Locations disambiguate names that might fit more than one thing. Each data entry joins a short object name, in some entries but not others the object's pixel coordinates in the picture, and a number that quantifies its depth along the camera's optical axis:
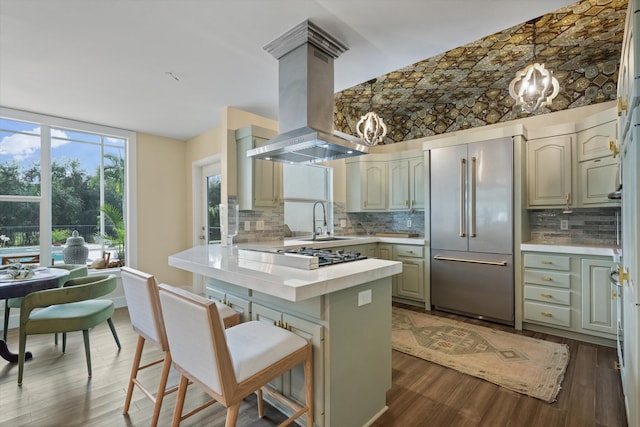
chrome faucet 3.89
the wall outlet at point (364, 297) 1.64
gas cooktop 1.83
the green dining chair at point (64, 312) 2.21
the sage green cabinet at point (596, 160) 2.78
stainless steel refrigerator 3.25
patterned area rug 2.16
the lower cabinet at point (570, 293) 2.69
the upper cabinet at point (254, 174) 3.42
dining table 2.20
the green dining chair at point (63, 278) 2.68
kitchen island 1.48
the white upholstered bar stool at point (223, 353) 1.15
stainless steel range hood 2.21
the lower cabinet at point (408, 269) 3.89
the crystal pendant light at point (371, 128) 2.95
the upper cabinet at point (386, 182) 4.27
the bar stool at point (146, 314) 1.61
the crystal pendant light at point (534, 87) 2.10
